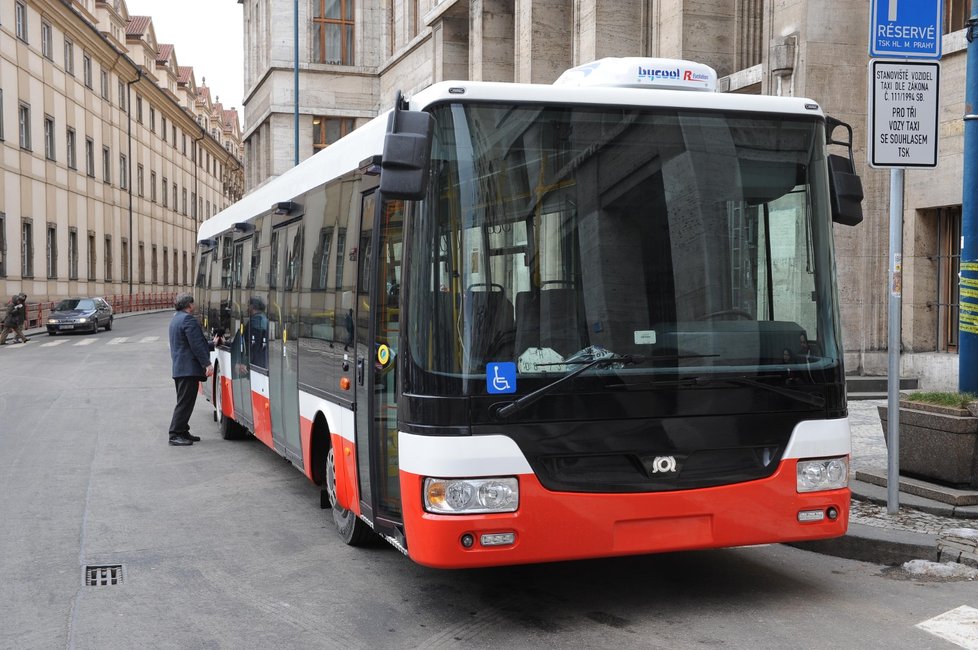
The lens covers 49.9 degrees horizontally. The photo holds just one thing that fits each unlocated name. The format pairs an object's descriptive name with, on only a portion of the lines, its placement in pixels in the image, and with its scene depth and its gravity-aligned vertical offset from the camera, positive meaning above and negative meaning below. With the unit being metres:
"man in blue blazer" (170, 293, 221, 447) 12.17 -0.87
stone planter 7.46 -1.15
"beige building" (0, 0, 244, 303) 43.50 +6.92
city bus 5.07 -0.17
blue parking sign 7.22 +1.78
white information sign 7.21 +1.20
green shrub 7.64 -0.83
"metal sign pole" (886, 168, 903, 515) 7.22 -0.50
